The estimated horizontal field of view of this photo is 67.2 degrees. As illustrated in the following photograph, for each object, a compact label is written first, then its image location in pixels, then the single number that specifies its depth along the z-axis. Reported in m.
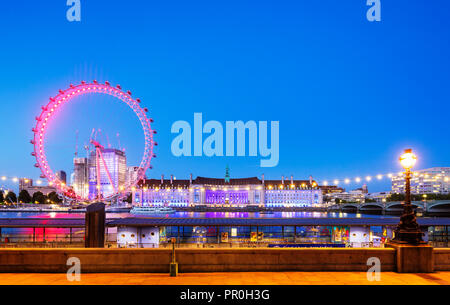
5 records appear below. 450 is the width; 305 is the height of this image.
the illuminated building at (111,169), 170.88
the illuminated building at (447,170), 155.88
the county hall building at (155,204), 194.16
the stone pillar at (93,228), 17.25
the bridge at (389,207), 112.75
